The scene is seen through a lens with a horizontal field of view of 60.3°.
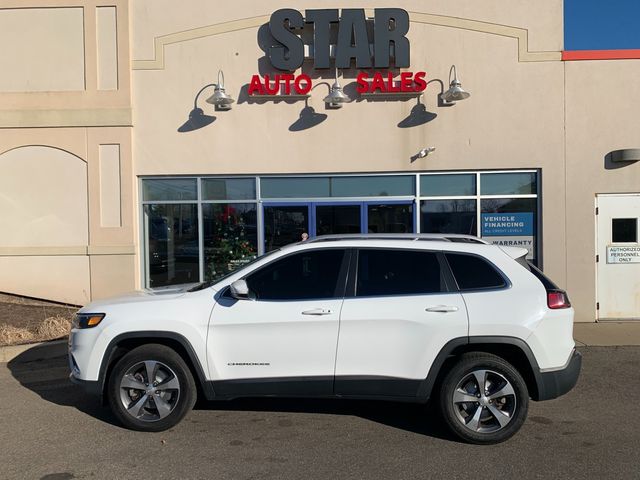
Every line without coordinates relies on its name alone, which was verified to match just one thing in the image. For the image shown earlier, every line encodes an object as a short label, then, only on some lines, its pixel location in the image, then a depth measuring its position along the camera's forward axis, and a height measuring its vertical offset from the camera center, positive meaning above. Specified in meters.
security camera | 10.35 +1.51
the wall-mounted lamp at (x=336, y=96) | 9.97 +2.49
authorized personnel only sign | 10.23 -0.47
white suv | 4.67 -0.90
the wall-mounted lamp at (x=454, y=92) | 9.84 +2.51
